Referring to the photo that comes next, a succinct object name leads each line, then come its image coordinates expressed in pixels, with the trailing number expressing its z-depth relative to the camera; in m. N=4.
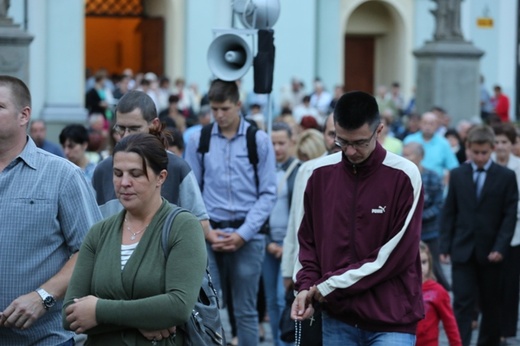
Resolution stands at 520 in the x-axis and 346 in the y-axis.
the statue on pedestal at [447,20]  21.17
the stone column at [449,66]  21.28
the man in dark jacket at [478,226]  10.16
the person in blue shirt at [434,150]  14.62
